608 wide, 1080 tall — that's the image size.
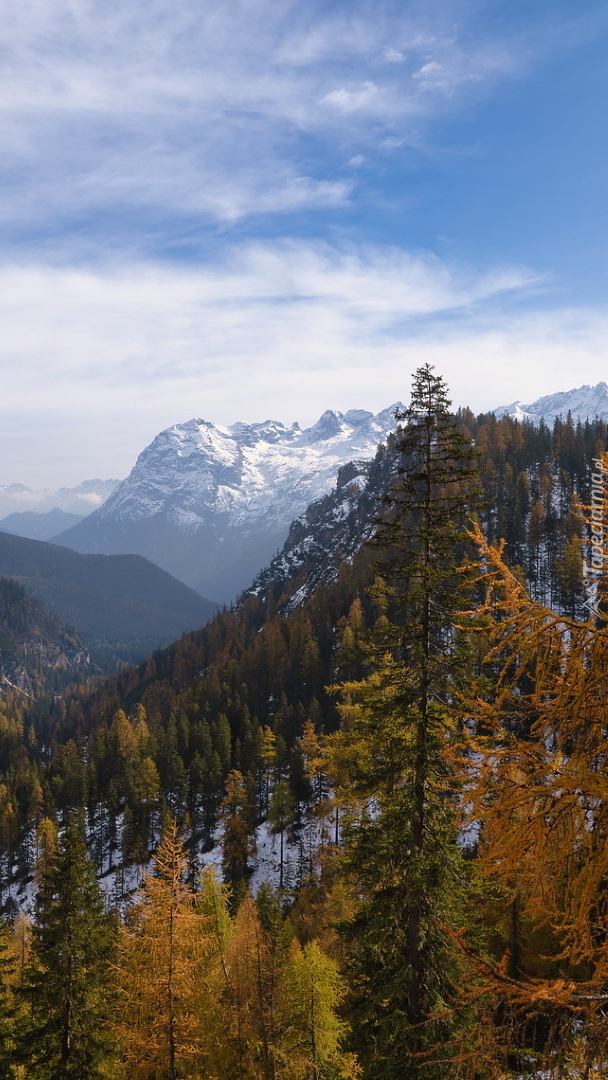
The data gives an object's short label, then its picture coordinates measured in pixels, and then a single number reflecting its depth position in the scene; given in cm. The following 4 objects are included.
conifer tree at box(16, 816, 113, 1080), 1856
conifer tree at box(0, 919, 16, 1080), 1969
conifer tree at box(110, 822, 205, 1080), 1794
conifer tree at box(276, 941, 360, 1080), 2067
